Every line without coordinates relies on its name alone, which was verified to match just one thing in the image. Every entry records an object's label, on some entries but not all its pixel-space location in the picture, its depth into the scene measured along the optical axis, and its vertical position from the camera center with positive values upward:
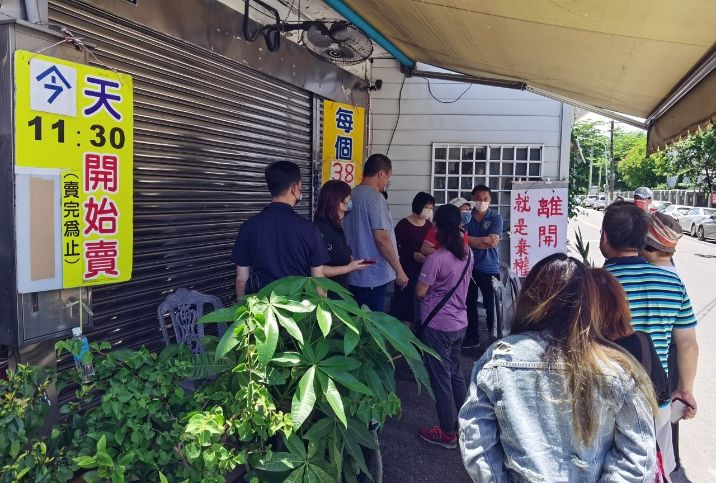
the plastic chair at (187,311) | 3.20 -0.62
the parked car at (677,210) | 24.06 +0.49
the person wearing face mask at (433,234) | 4.64 -0.17
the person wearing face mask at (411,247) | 5.12 -0.32
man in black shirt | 3.05 -0.18
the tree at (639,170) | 37.26 +3.62
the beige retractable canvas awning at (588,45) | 2.87 +1.20
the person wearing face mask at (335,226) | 3.61 -0.09
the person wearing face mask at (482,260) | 5.73 -0.48
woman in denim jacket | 1.50 -0.54
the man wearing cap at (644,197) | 5.52 +0.24
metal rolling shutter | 3.29 +0.38
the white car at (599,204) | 47.13 +1.37
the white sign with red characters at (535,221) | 6.46 -0.05
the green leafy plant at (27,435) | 1.51 -0.67
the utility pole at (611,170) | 27.86 +2.65
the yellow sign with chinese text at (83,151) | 2.38 +0.28
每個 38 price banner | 6.02 +0.85
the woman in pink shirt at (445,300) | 3.51 -0.57
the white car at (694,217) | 21.41 +0.15
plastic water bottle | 1.79 -0.58
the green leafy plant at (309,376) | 1.75 -0.58
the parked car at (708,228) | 20.02 -0.28
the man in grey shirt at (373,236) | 4.33 -0.19
